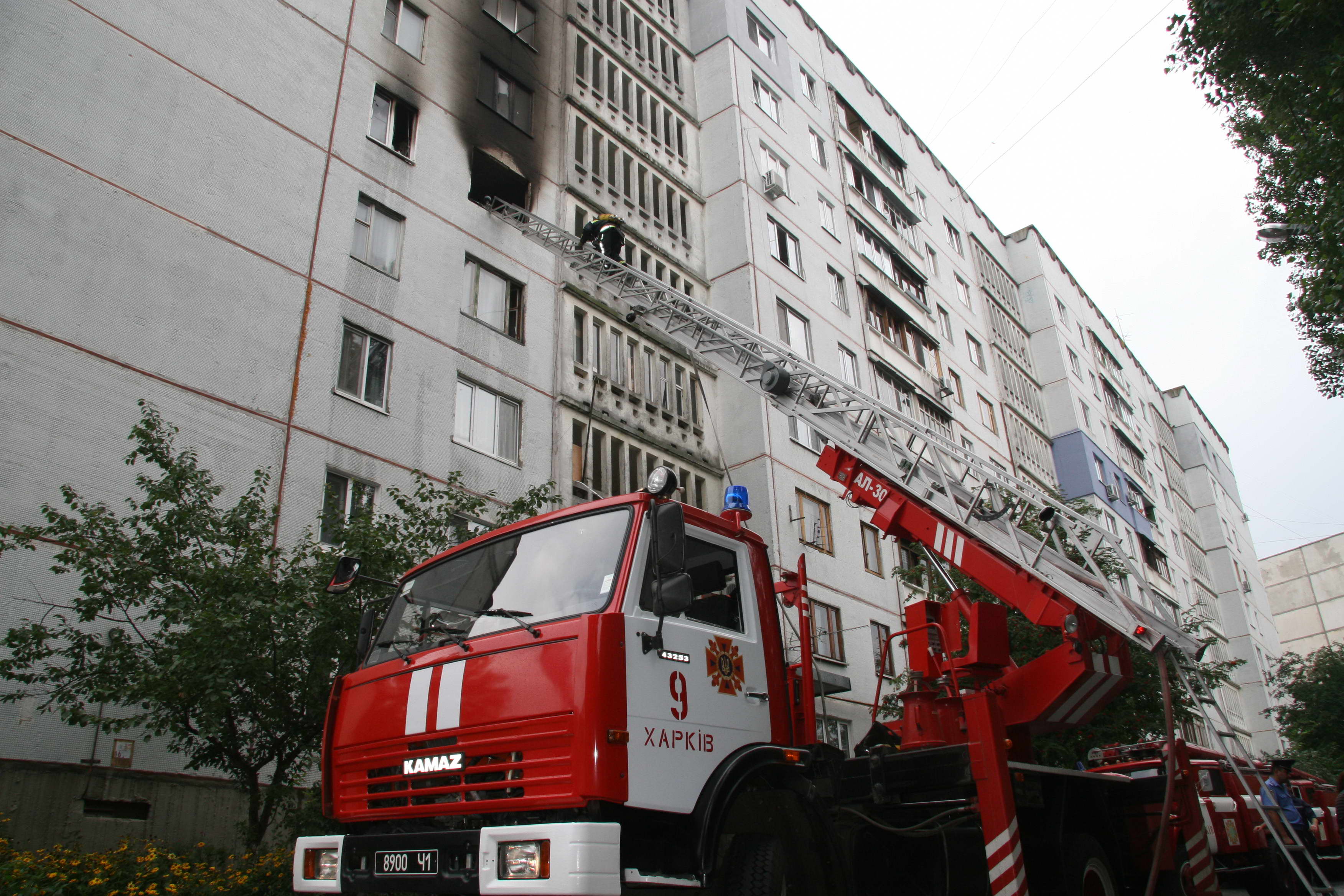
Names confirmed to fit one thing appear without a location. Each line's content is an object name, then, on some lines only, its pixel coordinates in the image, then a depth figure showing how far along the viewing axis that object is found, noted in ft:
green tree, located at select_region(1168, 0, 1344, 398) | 44.27
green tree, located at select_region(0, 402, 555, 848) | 28.17
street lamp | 46.44
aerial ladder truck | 16.81
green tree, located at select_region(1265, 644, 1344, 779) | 126.00
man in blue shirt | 38.40
